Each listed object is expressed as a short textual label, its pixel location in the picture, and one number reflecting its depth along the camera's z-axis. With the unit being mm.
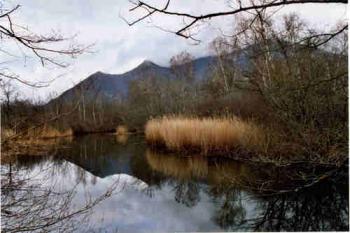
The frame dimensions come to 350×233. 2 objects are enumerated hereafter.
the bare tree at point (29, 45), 5795
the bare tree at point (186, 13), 5310
